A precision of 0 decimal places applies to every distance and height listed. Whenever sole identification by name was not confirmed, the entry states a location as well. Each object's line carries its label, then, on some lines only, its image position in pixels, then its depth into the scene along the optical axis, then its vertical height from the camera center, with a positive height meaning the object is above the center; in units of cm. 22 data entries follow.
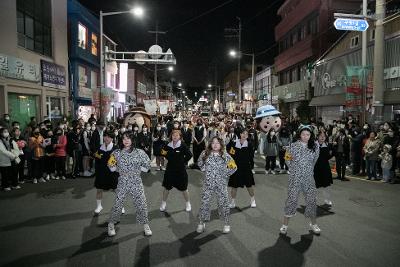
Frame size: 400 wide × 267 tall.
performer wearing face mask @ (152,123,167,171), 1238 -81
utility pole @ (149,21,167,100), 3515 +885
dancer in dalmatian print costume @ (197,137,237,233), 620 -109
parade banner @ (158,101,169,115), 3375 +116
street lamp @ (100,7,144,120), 2002 +439
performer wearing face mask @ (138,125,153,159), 1386 -86
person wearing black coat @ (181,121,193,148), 1452 -64
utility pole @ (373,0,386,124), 1282 +217
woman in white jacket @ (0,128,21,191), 962 -120
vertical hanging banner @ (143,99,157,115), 2834 +104
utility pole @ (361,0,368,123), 1405 +174
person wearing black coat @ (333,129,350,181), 1160 -111
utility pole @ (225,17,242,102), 3828 +987
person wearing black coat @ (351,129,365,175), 1253 -115
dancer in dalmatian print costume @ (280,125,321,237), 609 -98
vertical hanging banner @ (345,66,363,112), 1479 +130
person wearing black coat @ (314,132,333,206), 784 -113
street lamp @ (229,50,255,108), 3600 +707
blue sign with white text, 1299 +361
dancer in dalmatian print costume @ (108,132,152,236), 593 -102
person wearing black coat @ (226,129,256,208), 785 -108
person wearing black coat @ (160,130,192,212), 742 -98
